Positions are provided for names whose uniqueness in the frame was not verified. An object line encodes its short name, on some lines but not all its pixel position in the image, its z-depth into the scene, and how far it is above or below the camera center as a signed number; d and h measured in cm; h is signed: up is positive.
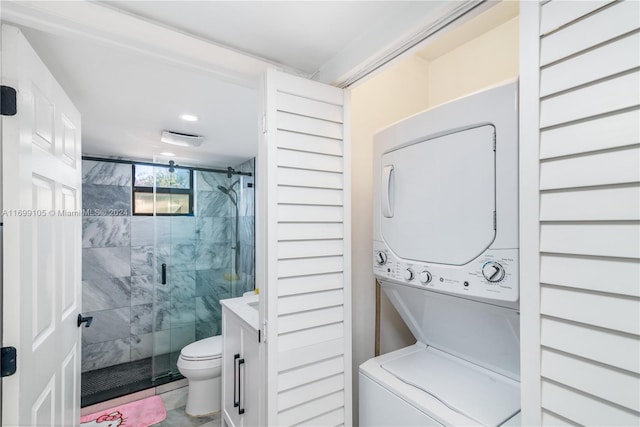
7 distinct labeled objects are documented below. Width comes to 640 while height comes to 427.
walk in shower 297 -54
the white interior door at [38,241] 92 -12
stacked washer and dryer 94 -19
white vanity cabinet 159 -97
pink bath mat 220 -166
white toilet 228 -137
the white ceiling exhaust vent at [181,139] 242 +62
